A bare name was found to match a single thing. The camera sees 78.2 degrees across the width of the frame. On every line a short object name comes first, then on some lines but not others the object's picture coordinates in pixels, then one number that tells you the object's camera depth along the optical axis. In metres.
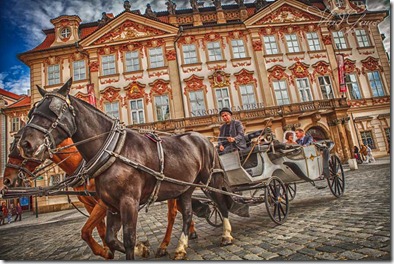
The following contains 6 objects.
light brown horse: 2.53
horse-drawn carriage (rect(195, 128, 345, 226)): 3.84
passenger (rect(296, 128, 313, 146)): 5.37
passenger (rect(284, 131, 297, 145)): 5.64
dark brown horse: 2.12
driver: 4.02
